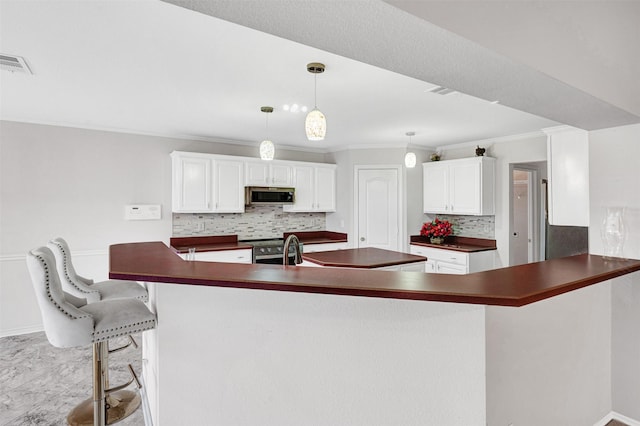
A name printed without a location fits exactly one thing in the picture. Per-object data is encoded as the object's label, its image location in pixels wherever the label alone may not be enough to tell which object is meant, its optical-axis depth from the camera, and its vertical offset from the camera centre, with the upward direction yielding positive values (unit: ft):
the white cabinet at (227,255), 14.30 -1.82
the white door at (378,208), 17.92 +0.28
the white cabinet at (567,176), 9.78 +1.11
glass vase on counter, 7.08 -0.41
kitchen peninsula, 4.76 -1.98
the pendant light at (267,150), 11.08 +2.11
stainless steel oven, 15.64 -1.81
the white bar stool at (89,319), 5.25 -1.74
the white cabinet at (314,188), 17.69 +1.39
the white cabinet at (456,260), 15.39 -2.24
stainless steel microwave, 16.22 +0.90
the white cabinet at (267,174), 16.29 +1.98
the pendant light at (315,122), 7.98 +2.16
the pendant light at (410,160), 14.46 +2.29
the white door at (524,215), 16.53 -0.11
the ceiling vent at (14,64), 7.58 +3.52
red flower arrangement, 17.13 -0.81
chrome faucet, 7.36 -0.76
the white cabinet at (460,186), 15.70 +1.33
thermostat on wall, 14.28 +0.09
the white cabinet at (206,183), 14.66 +1.37
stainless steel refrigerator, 17.29 -1.44
